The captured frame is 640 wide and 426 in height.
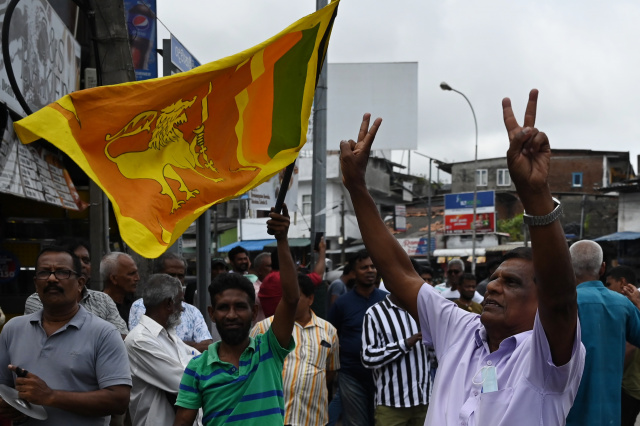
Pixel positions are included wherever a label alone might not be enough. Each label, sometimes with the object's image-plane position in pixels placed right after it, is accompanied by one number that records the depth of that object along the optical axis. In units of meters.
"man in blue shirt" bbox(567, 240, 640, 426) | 5.37
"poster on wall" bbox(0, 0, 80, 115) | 8.68
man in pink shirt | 2.58
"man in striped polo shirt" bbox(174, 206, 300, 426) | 4.21
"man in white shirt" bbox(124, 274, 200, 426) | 4.95
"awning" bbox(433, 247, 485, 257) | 49.59
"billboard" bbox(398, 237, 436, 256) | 51.03
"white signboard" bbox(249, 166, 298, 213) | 15.77
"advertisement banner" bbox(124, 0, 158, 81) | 12.13
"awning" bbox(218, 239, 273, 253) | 40.44
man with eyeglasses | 4.19
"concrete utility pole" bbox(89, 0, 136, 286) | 8.98
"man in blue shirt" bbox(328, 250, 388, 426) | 8.02
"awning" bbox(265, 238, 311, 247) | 47.95
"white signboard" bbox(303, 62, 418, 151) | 16.77
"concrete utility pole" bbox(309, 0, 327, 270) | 11.30
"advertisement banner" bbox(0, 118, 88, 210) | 7.94
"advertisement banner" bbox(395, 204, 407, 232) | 51.03
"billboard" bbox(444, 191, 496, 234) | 48.75
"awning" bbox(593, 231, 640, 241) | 35.09
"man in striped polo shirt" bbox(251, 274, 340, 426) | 6.93
